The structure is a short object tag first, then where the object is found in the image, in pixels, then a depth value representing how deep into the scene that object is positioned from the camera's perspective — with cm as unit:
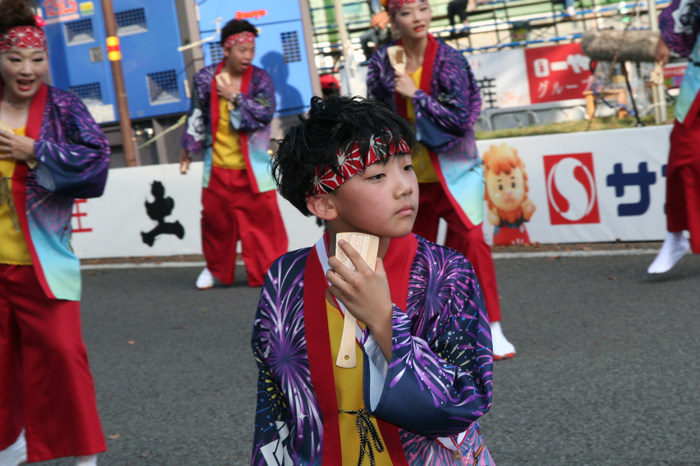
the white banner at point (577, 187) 693
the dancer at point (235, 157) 666
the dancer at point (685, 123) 523
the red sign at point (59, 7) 1608
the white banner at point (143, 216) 871
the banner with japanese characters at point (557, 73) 1314
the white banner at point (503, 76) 1342
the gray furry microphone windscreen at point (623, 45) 1178
